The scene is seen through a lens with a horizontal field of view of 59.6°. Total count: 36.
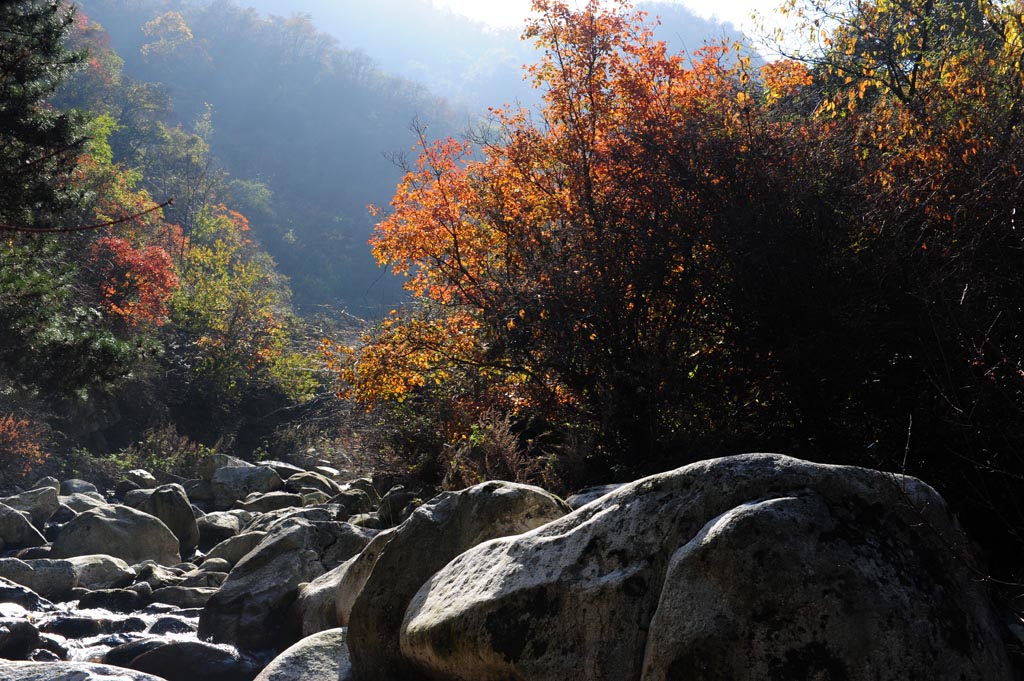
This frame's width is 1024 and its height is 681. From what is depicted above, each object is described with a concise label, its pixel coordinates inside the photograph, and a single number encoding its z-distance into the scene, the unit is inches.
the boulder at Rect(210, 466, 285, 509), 663.8
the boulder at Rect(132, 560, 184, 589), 389.1
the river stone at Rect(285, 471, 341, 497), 654.5
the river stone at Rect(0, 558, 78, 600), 374.6
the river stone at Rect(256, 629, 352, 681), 212.8
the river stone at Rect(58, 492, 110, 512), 567.5
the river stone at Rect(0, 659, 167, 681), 170.6
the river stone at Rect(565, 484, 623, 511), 254.0
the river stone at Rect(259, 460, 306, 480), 751.7
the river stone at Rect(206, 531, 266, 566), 432.5
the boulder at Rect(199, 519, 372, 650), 302.7
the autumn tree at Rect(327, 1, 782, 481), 317.4
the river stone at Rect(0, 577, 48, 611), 343.6
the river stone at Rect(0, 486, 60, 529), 529.7
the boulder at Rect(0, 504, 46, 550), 465.4
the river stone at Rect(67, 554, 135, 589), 389.1
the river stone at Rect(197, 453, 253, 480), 729.0
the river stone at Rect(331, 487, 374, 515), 468.8
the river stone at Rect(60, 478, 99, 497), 678.4
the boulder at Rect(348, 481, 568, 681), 206.8
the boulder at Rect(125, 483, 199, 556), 501.7
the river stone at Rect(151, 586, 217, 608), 366.0
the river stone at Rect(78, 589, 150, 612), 362.9
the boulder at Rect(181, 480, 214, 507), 674.8
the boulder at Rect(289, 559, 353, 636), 265.3
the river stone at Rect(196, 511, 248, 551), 512.1
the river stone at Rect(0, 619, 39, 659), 286.5
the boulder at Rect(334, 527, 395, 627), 231.0
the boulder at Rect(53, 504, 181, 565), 442.0
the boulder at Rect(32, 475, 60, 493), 644.7
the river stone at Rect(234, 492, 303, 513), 572.4
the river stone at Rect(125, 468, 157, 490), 703.7
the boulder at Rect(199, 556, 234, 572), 410.3
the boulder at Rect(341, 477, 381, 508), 484.1
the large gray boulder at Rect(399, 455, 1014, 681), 130.8
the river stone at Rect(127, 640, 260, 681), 272.2
